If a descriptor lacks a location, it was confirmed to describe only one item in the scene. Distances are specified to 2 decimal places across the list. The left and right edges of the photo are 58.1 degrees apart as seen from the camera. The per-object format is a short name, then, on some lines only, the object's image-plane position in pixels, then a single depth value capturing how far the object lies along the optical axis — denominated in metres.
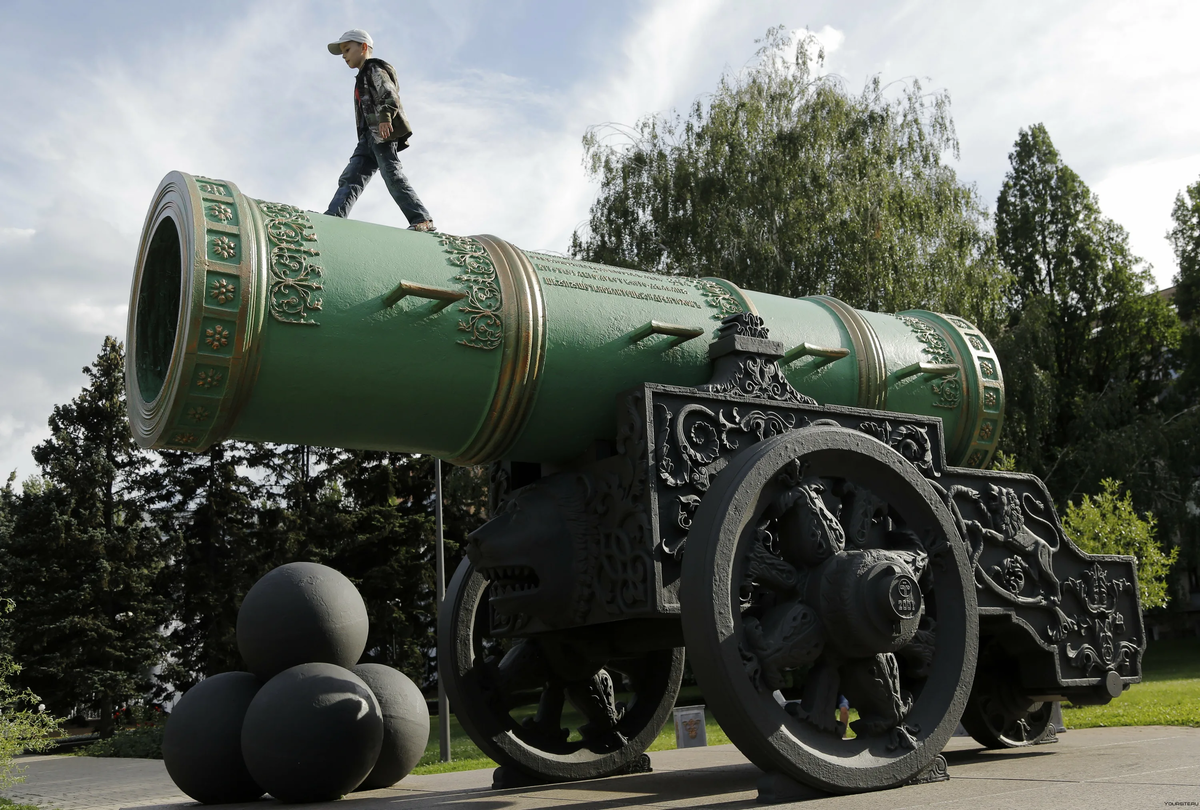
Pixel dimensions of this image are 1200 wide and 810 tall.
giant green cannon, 4.45
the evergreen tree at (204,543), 27.06
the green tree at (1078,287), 29.70
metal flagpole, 12.62
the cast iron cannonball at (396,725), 7.36
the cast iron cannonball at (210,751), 7.15
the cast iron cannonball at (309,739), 6.48
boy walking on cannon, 5.69
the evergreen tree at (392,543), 26.33
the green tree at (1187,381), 25.14
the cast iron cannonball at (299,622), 7.71
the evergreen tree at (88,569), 25.47
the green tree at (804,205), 18.70
